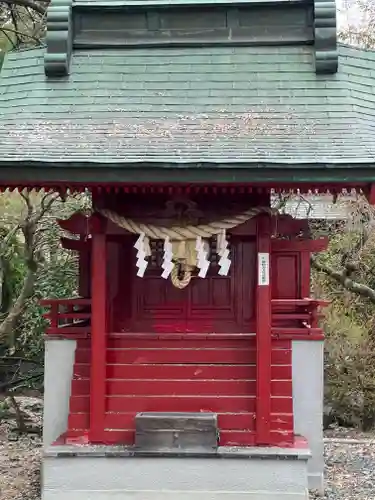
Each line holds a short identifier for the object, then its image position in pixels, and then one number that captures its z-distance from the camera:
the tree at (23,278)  10.75
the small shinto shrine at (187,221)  5.91
